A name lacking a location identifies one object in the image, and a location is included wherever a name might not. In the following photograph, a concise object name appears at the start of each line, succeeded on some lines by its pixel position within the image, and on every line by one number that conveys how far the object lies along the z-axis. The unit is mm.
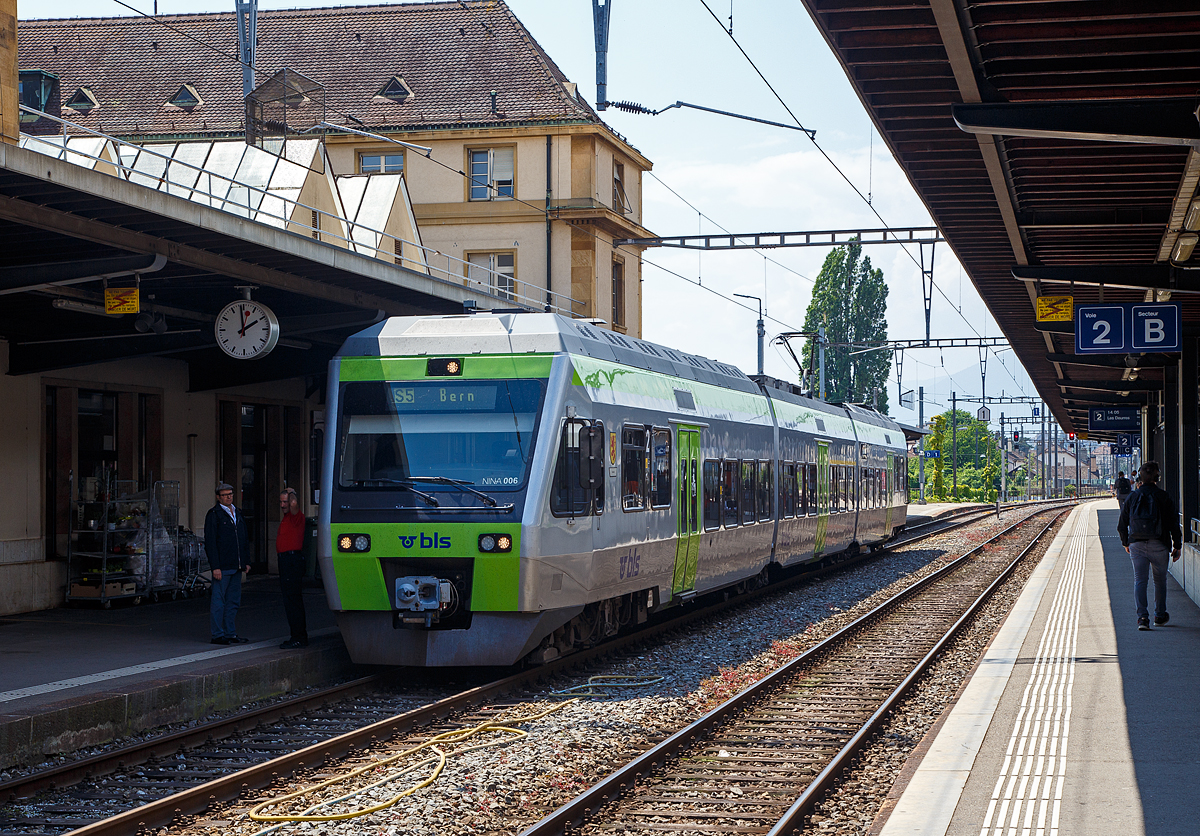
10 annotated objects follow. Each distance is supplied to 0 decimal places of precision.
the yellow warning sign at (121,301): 13414
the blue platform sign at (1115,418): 40156
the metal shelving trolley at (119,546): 16578
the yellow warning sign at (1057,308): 18391
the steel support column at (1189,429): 21109
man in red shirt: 12750
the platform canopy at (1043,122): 8391
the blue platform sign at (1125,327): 15602
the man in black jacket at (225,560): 13156
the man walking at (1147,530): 14219
